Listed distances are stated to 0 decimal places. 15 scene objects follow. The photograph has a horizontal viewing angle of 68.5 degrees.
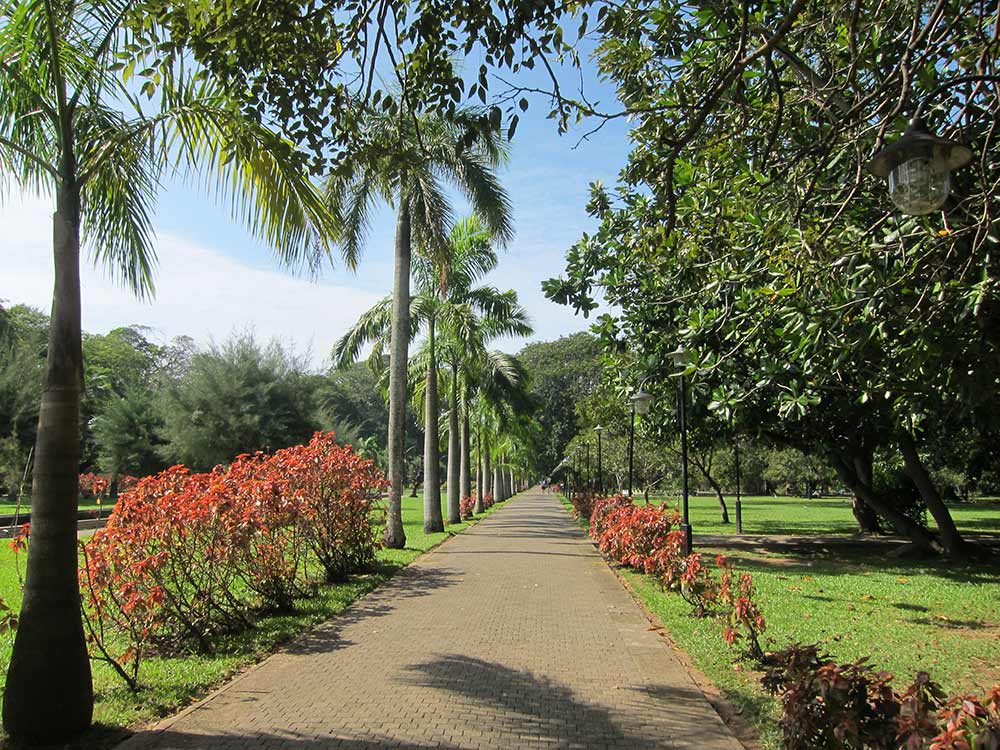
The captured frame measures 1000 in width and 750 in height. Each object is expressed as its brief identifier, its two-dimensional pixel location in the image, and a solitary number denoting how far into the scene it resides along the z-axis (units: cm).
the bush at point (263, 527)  729
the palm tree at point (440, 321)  2108
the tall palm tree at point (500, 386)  2788
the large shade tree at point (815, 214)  524
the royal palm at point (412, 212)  1633
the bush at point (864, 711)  293
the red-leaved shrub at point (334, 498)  970
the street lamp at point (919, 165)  338
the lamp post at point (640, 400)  1239
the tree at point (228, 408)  2798
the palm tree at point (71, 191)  445
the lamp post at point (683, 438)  1014
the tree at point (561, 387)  6419
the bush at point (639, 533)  1235
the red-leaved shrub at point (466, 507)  3016
